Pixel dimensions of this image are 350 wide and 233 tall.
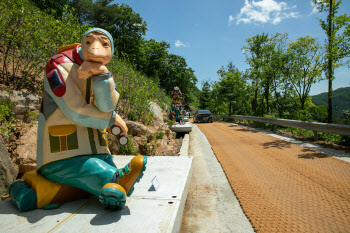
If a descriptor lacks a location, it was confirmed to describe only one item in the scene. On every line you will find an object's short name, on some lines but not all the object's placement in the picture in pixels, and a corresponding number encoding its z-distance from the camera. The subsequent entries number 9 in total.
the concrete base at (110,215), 1.67
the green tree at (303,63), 11.88
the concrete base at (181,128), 9.81
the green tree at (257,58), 15.94
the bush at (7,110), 3.08
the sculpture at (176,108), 11.17
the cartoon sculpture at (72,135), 1.95
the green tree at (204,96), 49.20
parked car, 18.45
